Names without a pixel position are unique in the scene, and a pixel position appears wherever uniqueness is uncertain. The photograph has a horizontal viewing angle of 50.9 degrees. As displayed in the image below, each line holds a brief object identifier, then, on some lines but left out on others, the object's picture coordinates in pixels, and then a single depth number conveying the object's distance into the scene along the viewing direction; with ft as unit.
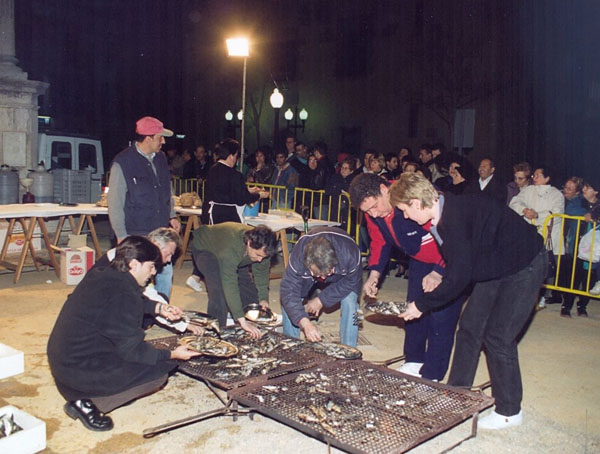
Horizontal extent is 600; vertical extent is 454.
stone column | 35.47
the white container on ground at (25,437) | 11.12
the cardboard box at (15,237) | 30.89
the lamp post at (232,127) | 96.32
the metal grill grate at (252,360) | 14.08
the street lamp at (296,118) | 85.71
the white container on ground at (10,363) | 10.30
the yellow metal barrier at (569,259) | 25.20
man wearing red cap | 19.67
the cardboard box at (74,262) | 27.20
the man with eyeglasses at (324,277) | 15.16
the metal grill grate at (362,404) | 11.41
